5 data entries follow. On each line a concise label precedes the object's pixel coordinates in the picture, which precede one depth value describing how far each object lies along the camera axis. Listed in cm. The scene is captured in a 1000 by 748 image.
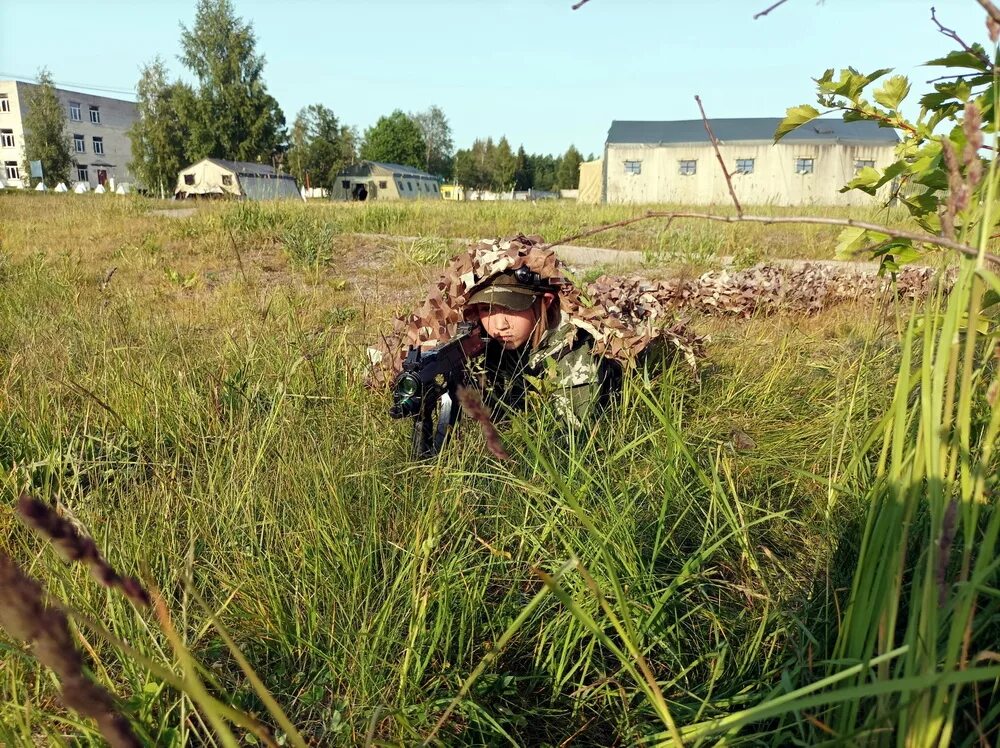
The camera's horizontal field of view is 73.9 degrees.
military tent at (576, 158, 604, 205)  3876
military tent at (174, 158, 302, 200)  3516
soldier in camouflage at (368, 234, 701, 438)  260
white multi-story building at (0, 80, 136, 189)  5391
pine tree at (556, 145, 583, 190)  7538
